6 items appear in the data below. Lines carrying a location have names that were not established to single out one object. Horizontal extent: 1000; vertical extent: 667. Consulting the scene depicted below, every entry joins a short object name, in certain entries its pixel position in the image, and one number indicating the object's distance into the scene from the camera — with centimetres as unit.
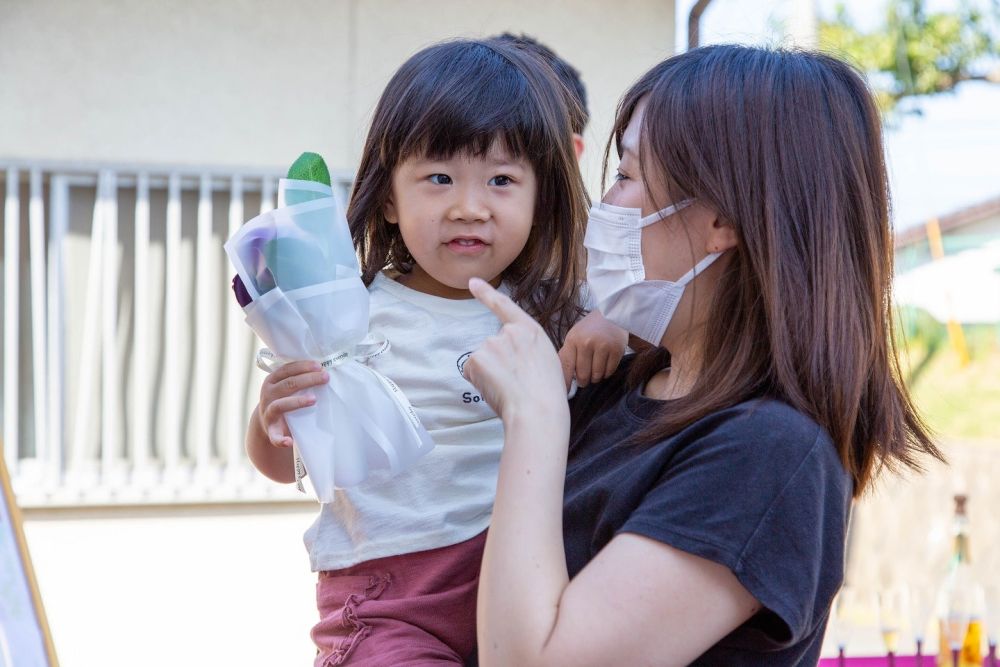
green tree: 1218
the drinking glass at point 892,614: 300
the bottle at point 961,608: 295
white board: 180
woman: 131
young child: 185
